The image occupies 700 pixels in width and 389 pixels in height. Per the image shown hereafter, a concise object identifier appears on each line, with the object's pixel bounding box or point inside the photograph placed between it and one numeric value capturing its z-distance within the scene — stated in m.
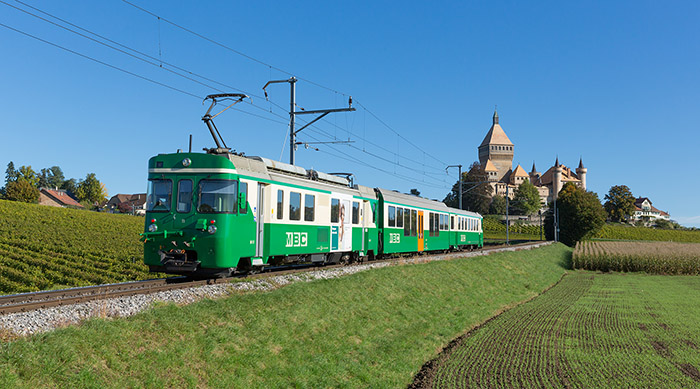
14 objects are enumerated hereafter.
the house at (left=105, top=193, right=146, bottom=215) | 158.20
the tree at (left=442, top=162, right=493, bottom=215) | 140.12
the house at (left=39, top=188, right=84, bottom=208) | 116.25
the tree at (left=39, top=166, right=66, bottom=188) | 166.62
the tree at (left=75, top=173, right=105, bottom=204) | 145.45
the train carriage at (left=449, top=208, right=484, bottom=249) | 38.47
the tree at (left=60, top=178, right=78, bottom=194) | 163.12
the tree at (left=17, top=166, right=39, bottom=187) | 117.79
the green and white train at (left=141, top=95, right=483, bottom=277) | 14.20
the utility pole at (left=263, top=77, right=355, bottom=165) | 23.00
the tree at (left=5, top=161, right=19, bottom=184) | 153.38
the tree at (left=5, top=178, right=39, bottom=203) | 94.69
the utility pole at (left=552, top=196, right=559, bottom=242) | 87.47
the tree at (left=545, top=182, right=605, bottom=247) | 87.50
